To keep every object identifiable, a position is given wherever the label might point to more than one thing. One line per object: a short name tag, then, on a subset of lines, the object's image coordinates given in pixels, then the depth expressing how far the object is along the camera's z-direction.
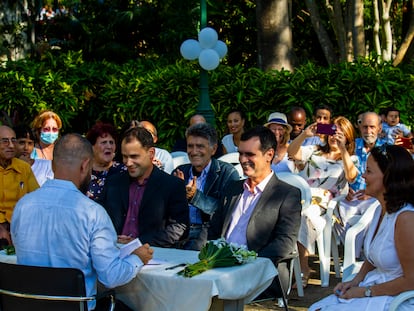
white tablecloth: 4.17
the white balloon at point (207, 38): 12.08
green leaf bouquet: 4.32
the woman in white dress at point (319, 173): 7.61
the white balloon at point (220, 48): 12.41
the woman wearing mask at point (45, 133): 8.70
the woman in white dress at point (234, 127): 9.73
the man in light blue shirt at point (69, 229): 4.08
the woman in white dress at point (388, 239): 4.21
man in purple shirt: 5.67
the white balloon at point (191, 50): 12.30
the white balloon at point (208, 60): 11.88
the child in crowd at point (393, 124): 10.30
